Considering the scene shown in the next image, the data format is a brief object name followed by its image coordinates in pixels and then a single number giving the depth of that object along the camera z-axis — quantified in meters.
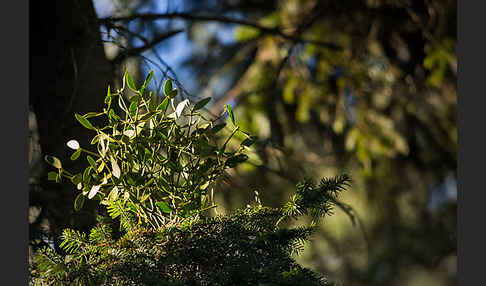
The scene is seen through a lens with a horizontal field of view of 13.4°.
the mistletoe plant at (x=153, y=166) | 4.00
